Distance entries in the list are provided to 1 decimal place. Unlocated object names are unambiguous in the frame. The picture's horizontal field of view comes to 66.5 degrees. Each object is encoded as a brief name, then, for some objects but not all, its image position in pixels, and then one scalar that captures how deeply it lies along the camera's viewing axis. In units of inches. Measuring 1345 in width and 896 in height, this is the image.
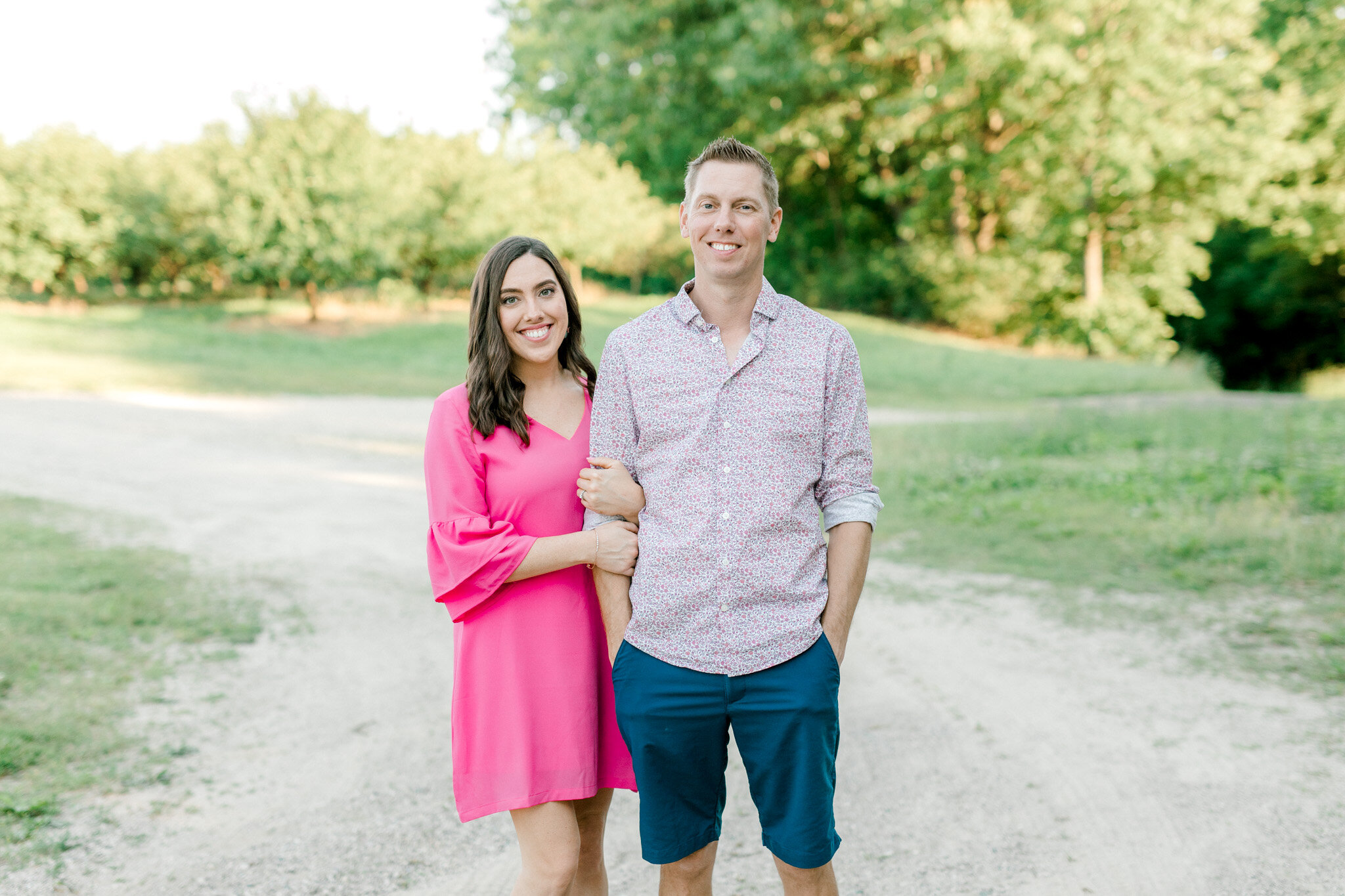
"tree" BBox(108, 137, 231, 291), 1189.7
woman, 101.7
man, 90.7
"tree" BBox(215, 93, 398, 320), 1135.6
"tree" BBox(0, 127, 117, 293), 1343.5
